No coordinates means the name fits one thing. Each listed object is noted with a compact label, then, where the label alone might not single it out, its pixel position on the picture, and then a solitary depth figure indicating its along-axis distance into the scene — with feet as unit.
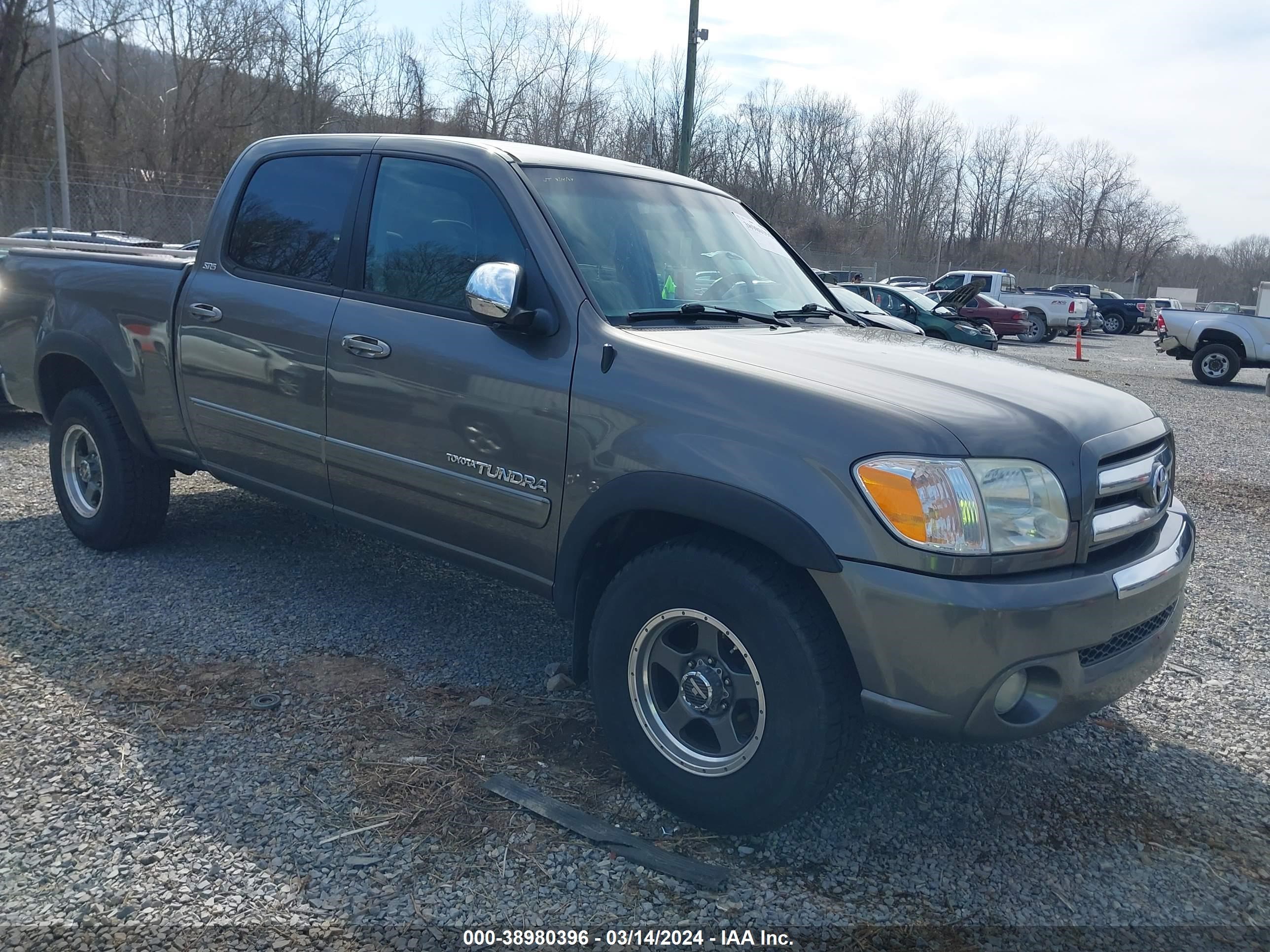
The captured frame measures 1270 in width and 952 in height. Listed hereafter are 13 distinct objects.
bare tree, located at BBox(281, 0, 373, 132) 130.62
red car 91.09
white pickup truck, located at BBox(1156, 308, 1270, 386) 57.82
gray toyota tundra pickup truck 8.28
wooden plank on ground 8.83
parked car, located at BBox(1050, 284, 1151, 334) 122.93
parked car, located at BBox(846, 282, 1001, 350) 50.90
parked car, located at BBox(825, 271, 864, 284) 125.18
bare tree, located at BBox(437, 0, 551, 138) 127.13
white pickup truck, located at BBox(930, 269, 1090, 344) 97.86
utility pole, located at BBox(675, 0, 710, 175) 53.11
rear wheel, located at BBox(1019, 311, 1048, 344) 97.76
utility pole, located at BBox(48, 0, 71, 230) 79.92
